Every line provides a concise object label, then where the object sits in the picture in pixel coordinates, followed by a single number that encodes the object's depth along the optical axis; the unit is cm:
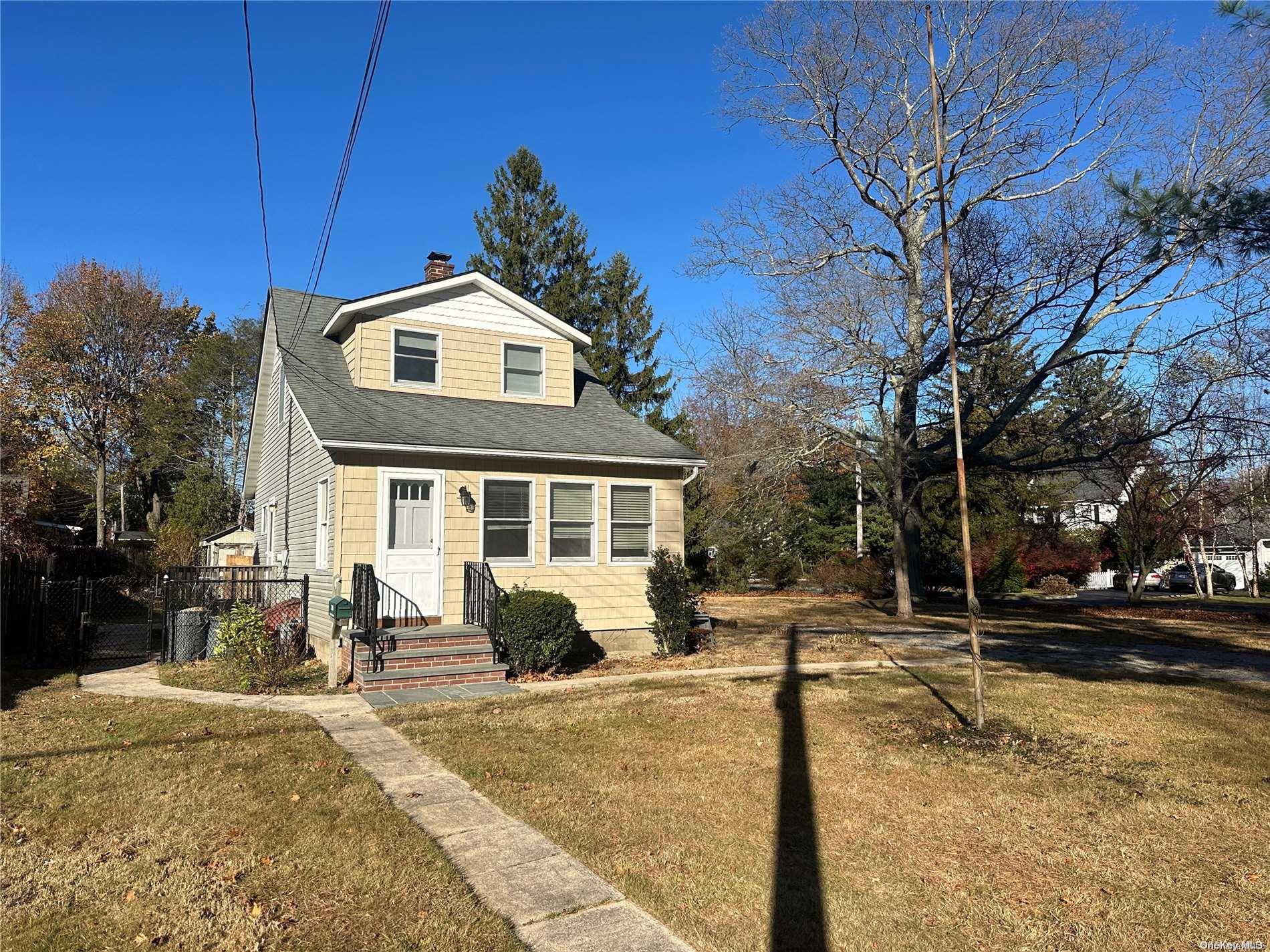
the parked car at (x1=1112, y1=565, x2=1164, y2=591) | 3934
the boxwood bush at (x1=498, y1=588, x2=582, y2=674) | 1078
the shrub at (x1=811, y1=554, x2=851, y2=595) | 2933
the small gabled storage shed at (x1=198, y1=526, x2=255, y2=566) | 2198
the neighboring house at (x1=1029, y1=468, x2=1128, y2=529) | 3134
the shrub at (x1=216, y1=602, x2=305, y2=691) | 1016
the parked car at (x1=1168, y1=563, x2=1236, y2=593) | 3950
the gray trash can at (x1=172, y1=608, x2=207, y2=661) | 1235
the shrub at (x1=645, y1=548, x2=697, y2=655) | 1261
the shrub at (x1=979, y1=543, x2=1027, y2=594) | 3053
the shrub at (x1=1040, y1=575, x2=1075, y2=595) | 3288
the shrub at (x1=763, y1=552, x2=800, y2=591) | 3078
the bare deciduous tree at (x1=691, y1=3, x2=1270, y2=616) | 1762
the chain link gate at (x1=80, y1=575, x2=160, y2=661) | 1252
